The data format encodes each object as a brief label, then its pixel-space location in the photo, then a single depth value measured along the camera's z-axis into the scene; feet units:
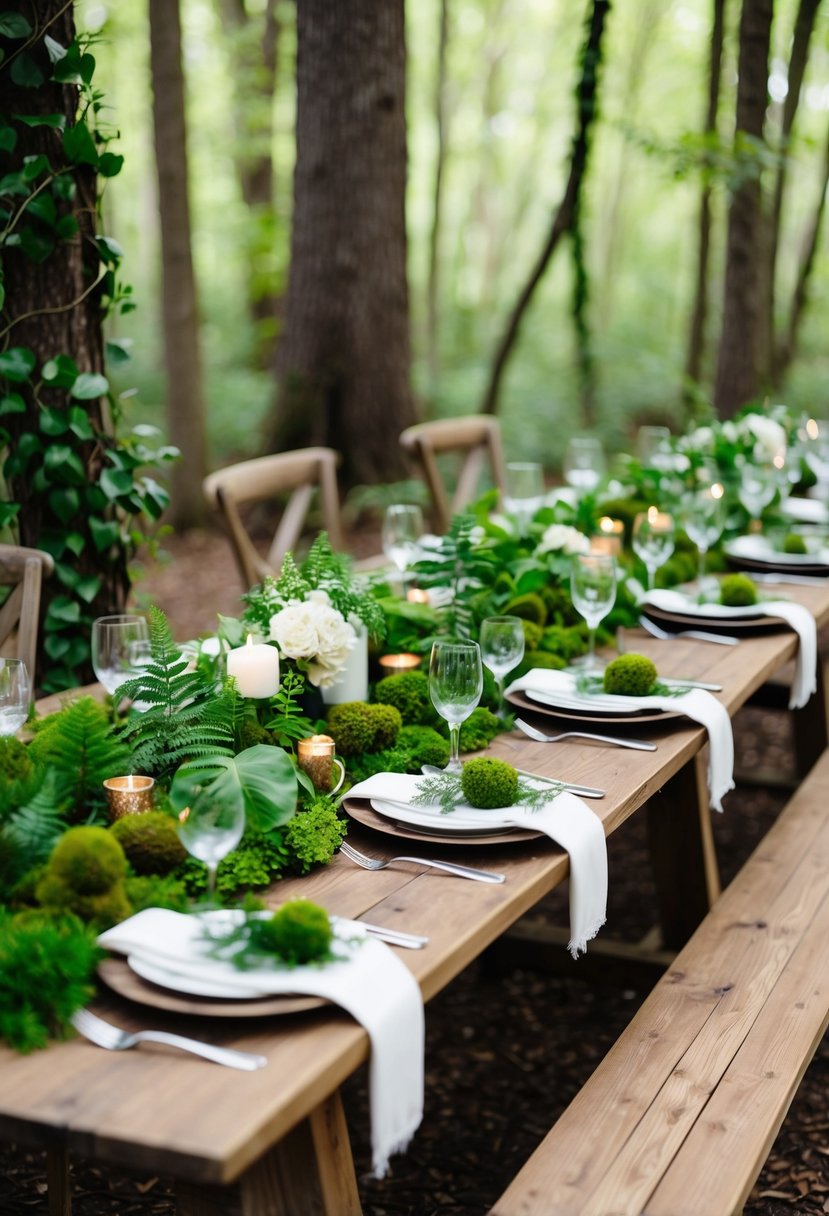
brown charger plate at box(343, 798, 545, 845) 5.80
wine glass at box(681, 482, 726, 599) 10.46
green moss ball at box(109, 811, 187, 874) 5.29
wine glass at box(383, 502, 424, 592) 9.67
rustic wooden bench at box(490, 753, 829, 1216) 5.31
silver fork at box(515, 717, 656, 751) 7.20
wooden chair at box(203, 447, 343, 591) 11.39
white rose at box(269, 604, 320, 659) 6.58
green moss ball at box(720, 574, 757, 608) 10.10
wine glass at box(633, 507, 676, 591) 9.73
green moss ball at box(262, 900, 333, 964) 4.59
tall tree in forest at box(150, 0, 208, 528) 21.63
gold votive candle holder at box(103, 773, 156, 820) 5.72
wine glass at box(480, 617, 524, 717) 7.04
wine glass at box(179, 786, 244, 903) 4.74
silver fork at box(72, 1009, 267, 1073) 4.18
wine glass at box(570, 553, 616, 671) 8.05
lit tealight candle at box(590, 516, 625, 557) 10.15
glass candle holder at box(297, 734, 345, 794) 6.25
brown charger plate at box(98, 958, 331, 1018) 4.36
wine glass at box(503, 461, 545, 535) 11.85
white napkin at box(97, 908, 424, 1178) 4.43
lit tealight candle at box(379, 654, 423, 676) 7.76
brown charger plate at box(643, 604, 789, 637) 9.70
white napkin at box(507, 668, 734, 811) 7.54
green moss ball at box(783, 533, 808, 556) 12.08
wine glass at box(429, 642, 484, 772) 6.17
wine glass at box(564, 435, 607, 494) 13.70
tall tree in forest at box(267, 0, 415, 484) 20.88
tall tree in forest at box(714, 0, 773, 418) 21.71
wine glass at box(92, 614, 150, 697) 7.13
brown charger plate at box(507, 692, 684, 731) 7.47
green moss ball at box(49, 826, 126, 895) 4.75
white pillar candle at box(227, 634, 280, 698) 6.23
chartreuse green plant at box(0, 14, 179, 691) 9.08
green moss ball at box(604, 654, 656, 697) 7.77
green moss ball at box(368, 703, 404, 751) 6.81
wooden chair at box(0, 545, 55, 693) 8.87
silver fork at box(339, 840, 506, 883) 5.55
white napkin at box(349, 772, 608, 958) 5.85
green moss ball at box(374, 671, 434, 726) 7.32
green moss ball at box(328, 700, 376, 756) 6.71
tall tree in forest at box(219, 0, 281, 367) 36.50
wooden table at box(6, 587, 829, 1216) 3.84
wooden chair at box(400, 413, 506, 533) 14.55
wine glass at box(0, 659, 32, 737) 6.27
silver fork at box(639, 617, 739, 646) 9.53
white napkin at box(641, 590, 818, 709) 9.77
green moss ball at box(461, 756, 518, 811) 6.00
